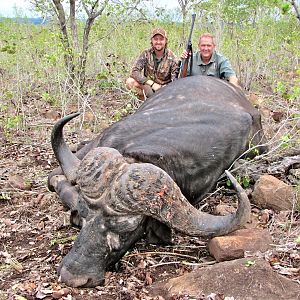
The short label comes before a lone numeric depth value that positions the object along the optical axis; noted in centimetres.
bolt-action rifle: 514
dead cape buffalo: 242
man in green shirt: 503
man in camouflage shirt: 541
